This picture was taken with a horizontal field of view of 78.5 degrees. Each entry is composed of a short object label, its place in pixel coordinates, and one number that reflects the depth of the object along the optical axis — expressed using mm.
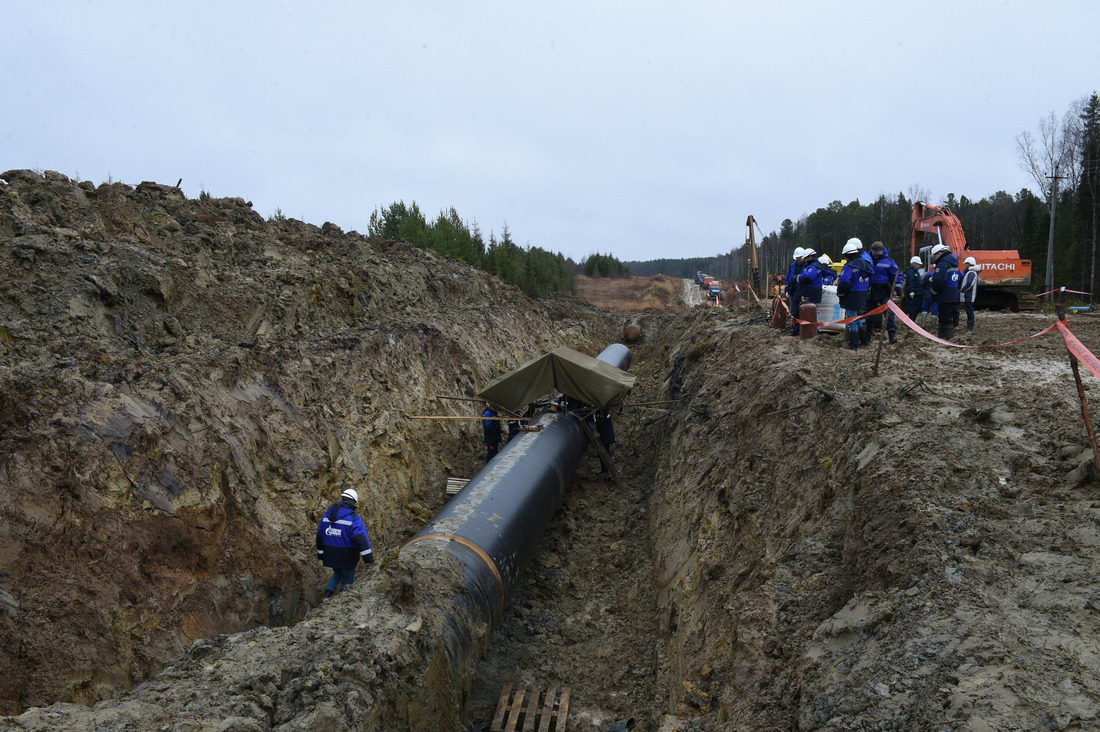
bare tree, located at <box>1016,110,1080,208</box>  36875
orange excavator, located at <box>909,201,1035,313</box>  16781
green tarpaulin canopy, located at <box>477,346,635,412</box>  10891
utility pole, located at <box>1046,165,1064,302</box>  32062
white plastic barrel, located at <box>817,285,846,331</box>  11523
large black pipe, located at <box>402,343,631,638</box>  6395
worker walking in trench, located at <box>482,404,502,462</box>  10757
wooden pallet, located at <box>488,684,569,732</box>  5797
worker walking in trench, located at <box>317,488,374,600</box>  6754
